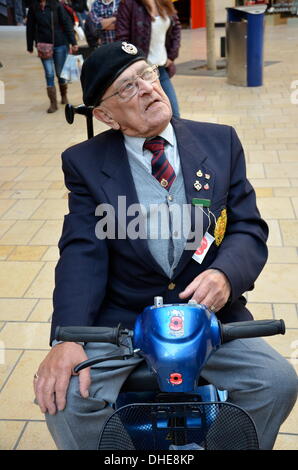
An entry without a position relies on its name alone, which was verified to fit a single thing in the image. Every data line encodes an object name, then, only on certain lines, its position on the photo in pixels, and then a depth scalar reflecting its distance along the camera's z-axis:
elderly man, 1.71
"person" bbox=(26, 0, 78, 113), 7.85
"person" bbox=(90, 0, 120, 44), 6.36
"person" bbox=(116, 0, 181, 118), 5.29
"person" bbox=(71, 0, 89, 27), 16.00
